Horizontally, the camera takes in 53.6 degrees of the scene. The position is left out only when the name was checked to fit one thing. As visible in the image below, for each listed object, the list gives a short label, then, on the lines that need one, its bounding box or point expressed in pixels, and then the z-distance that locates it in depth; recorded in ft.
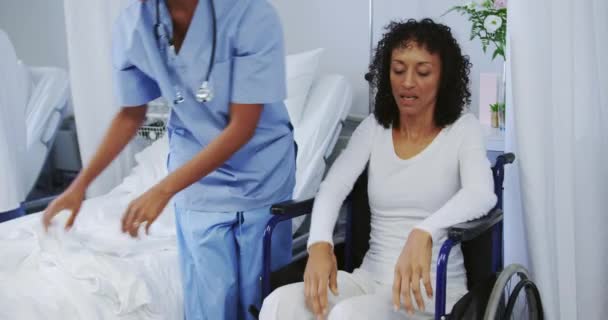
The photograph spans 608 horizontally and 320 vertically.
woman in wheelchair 4.03
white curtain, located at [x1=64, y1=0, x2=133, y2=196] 7.60
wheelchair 3.72
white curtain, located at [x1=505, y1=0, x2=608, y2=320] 4.33
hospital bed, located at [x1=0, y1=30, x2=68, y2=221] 7.16
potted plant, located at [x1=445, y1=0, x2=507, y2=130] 6.34
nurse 3.93
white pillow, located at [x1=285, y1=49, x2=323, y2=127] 7.47
